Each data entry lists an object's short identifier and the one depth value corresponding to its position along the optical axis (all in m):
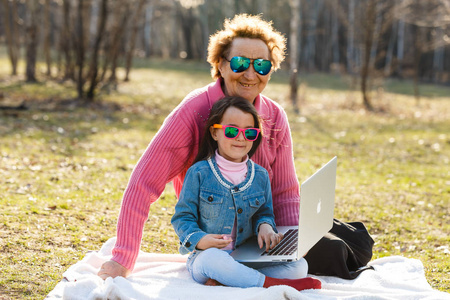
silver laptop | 3.09
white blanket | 3.07
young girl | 3.29
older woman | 3.42
